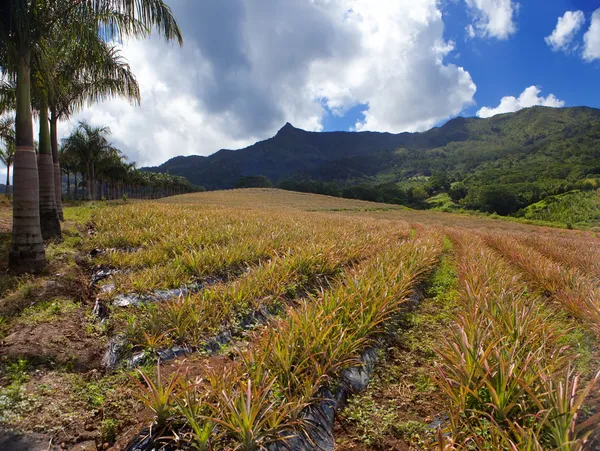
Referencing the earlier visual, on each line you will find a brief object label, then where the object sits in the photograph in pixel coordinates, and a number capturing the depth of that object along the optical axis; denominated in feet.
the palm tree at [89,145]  85.60
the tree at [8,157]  81.38
